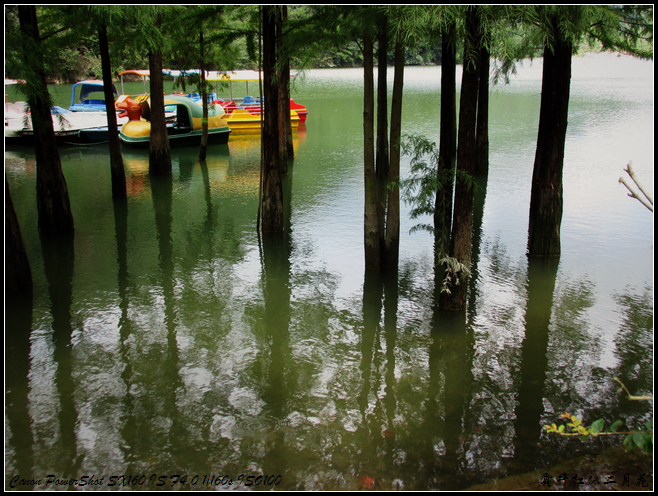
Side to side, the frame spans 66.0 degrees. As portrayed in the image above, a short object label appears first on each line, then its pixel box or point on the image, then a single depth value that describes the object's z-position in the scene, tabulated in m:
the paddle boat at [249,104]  27.12
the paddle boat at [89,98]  27.27
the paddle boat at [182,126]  21.77
